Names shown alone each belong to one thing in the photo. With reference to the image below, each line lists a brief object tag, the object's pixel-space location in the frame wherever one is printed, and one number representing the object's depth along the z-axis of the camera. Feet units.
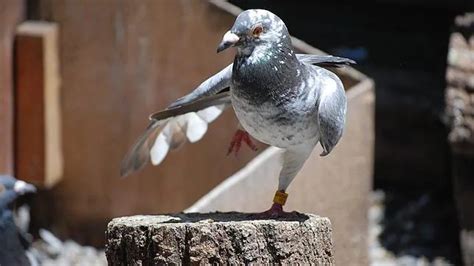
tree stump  25.35
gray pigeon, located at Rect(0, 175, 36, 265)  37.76
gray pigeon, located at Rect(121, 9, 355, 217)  25.66
